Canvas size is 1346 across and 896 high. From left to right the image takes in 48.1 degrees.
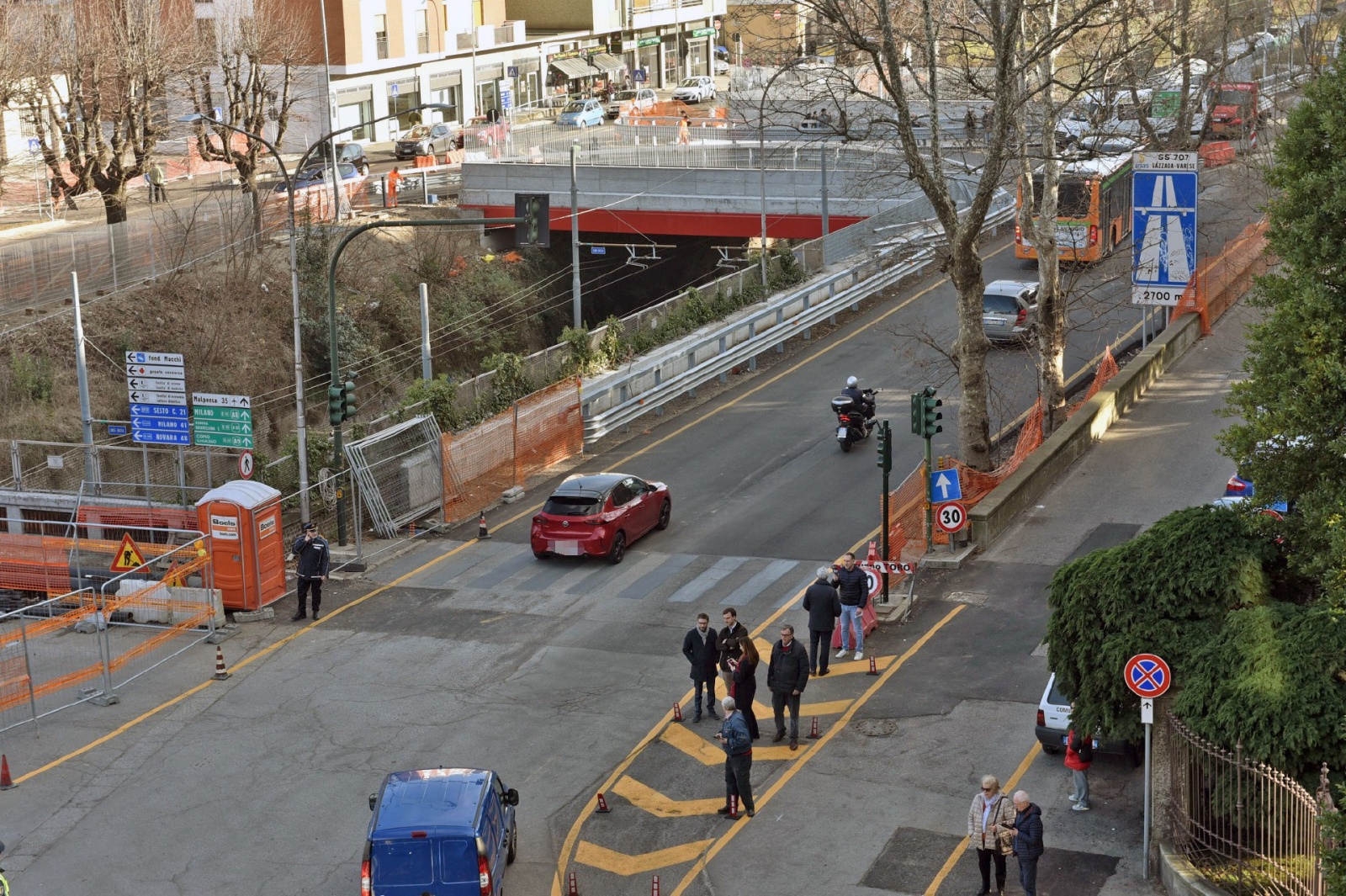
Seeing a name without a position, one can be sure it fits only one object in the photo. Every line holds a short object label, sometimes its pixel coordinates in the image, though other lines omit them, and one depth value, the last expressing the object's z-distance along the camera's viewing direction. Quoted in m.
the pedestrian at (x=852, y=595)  20.73
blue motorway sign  30.14
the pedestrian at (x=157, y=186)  52.00
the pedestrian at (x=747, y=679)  17.78
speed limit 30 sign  24.03
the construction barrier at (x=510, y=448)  29.45
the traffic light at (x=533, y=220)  27.59
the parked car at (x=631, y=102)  85.24
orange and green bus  43.72
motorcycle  31.70
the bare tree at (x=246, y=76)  52.97
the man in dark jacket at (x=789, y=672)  17.84
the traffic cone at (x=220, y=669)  21.17
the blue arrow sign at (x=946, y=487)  24.23
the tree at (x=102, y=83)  46.41
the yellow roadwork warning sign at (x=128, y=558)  23.23
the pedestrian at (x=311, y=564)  23.45
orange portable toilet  24.00
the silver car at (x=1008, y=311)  39.34
